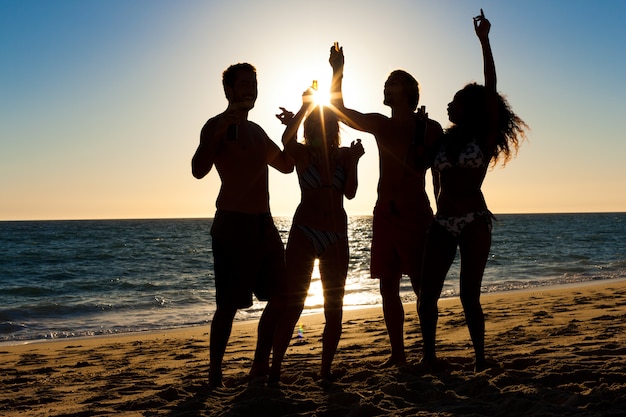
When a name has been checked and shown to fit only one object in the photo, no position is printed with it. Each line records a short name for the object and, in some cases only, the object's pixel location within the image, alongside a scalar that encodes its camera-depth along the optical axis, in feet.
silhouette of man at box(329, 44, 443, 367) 15.66
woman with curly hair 14.60
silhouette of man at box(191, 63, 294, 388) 14.46
